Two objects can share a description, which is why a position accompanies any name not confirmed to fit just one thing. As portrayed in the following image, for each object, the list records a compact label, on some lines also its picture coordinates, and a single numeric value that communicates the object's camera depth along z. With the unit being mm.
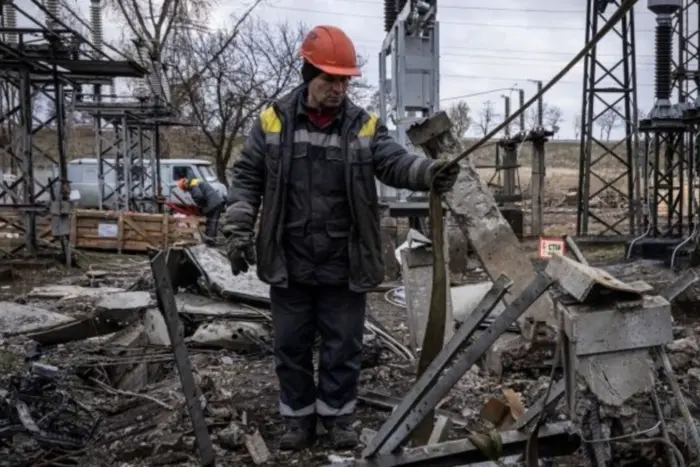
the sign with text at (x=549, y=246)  8156
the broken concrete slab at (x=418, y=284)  5918
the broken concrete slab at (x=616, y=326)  2836
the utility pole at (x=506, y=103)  29219
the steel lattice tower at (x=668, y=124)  15609
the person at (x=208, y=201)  16016
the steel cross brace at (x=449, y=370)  2881
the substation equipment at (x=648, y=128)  15422
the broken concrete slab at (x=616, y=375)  2879
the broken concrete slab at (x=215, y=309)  6672
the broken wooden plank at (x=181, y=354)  3482
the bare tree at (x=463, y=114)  43172
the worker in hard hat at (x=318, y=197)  3887
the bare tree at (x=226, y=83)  26609
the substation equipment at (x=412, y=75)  12008
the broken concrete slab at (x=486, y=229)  5871
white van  26719
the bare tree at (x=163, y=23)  26516
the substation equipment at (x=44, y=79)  12609
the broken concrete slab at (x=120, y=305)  7188
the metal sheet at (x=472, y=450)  3092
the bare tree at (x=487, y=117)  46672
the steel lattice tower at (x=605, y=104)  15797
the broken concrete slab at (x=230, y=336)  6168
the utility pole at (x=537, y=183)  19250
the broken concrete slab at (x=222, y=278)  7008
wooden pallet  16594
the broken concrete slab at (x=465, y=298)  6508
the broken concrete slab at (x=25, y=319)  7508
